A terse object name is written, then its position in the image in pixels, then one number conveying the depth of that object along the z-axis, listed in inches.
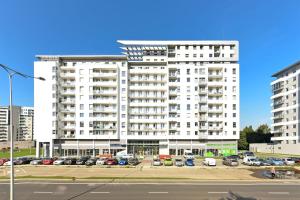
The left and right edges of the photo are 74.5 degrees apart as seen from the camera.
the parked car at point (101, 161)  1605.4
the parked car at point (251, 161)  1599.2
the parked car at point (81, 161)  1630.4
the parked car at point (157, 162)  1582.0
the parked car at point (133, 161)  1667.8
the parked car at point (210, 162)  1564.2
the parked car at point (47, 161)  1674.1
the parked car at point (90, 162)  1563.0
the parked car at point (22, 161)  1683.4
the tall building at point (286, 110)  2744.4
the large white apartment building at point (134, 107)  2527.5
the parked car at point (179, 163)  1548.3
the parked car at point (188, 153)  2402.7
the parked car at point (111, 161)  1610.0
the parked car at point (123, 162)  1603.6
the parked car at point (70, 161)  1621.0
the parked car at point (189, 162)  1561.6
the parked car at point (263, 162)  1602.3
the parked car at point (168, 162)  1594.7
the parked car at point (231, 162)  1571.7
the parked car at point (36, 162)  1665.5
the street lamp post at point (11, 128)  429.4
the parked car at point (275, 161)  1606.8
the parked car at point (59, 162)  1625.4
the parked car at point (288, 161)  1624.2
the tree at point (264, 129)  4042.1
